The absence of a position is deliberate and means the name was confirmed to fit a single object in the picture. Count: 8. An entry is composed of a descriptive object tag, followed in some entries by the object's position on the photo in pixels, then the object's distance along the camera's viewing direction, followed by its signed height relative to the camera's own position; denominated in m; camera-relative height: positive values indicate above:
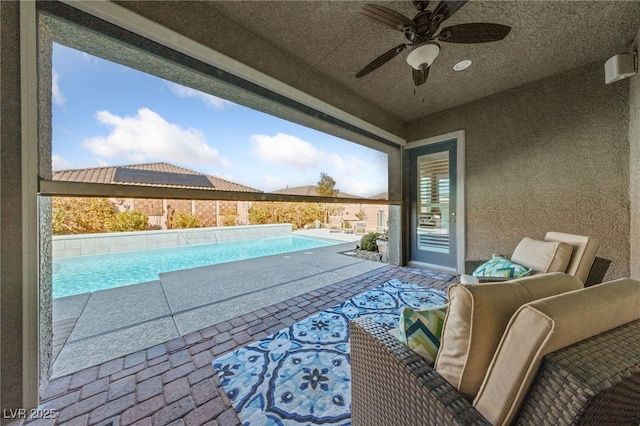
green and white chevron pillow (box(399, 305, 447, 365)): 0.90 -0.50
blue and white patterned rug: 1.29 -1.15
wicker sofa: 0.52 -0.43
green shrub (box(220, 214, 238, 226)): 7.12 -0.25
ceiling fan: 1.63 +1.43
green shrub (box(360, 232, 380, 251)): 6.08 -0.87
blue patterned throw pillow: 2.02 -0.56
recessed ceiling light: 2.72 +1.81
